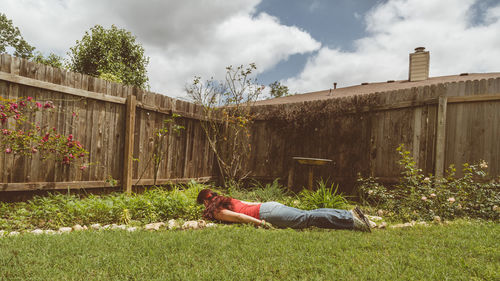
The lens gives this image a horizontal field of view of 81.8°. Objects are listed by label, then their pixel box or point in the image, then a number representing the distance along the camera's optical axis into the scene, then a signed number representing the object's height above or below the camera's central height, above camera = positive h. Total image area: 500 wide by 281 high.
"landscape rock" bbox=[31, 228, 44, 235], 3.05 -1.10
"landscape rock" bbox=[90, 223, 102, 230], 3.42 -1.09
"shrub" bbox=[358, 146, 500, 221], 4.18 -0.72
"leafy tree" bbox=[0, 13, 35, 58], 24.41 +7.84
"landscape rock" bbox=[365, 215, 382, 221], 4.23 -1.02
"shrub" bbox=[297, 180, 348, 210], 4.48 -0.86
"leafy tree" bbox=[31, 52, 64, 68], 20.12 +5.23
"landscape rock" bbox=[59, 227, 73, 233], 3.17 -1.09
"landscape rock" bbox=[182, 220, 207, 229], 3.55 -1.06
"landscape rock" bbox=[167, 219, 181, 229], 3.53 -1.07
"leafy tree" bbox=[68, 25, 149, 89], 17.47 +5.00
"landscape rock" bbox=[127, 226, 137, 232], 3.25 -1.07
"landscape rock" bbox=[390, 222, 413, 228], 3.71 -0.97
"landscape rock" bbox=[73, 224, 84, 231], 3.31 -1.09
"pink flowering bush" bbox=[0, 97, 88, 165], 3.93 -0.08
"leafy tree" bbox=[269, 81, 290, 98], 25.67 +4.94
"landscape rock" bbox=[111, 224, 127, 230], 3.41 -1.09
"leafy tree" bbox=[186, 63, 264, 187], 7.11 +0.29
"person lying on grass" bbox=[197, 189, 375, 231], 3.45 -0.89
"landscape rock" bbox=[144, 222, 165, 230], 3.41 -1.07
